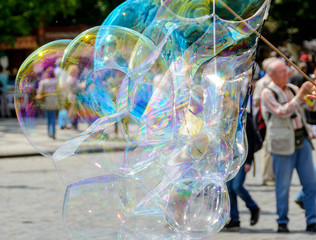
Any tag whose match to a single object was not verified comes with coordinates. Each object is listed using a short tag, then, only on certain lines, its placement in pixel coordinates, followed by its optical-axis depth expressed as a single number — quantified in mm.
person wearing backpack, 10364
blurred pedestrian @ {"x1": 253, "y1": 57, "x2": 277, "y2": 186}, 11818
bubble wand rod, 5854
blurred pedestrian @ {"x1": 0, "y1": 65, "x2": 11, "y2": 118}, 37068
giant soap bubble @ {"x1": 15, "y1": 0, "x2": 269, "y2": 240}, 5859
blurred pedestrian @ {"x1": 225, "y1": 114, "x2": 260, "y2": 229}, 10742
